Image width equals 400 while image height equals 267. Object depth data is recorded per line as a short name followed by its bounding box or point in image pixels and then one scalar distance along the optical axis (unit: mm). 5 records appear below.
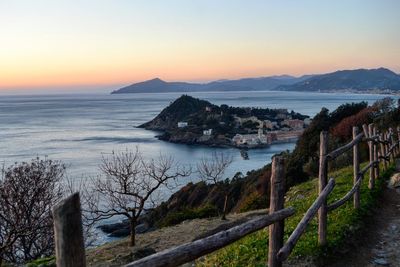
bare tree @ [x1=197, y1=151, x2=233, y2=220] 16588
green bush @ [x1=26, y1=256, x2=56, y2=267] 10361
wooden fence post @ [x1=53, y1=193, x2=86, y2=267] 2037
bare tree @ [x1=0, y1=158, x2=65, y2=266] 15383
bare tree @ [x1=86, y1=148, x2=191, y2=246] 13812
